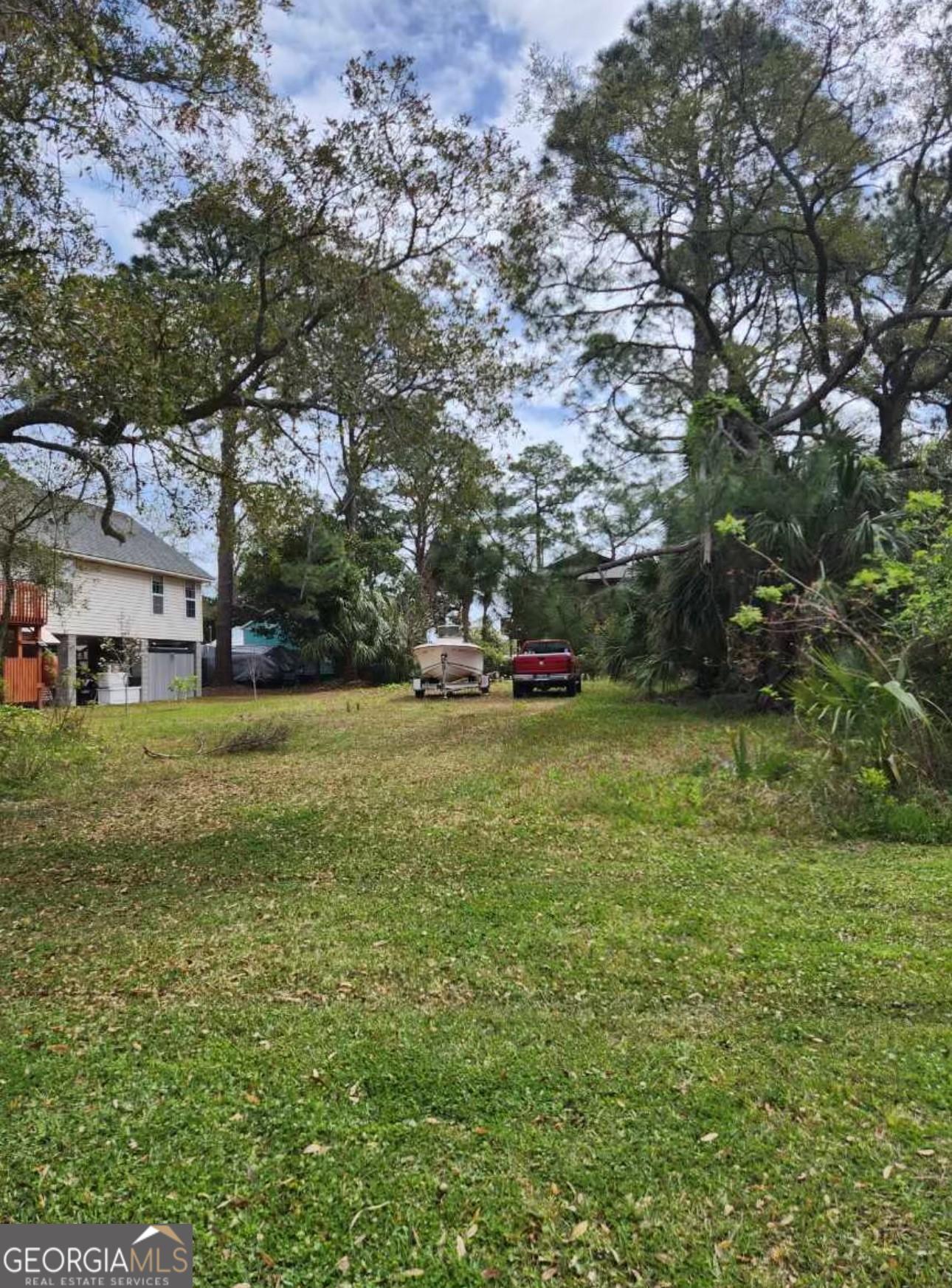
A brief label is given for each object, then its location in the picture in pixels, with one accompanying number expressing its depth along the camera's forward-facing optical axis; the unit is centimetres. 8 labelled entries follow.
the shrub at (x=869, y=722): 563
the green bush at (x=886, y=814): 511
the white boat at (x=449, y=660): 1838
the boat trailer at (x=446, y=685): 1855
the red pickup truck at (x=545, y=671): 1755
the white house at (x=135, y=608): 1942
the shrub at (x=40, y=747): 787
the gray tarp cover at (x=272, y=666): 2731
